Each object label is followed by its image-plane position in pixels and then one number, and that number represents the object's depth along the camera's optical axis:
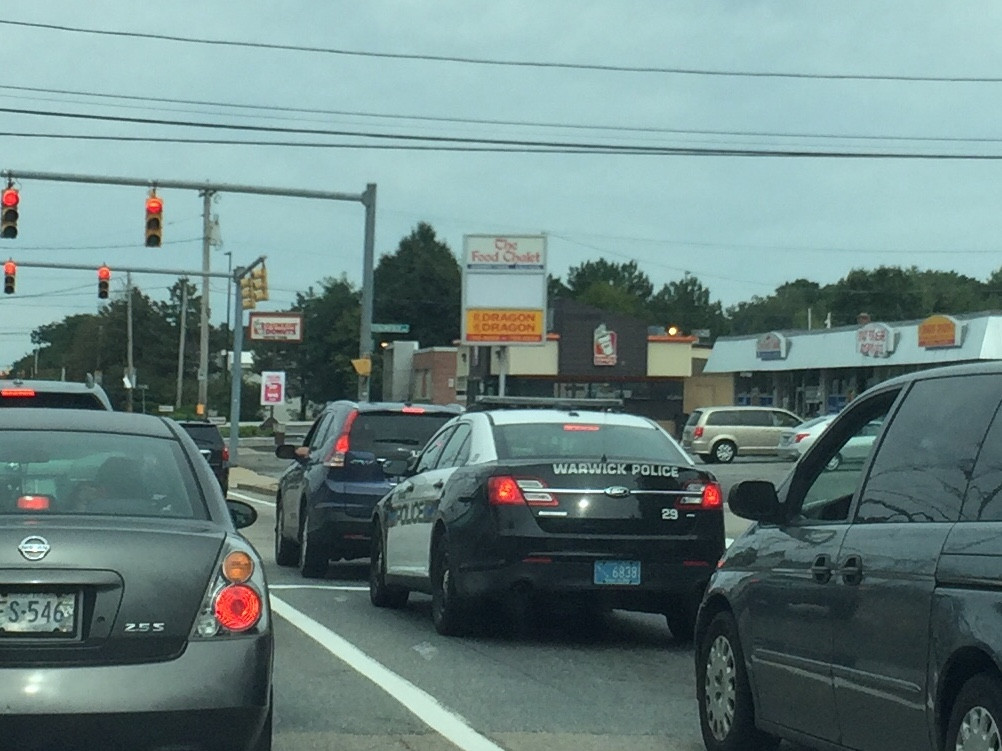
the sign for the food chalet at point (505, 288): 50.47
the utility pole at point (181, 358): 98.50
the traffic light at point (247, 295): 47.28
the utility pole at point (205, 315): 59.34
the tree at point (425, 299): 137.38
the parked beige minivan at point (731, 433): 57.53
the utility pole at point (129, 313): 102.09
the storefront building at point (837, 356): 60.84
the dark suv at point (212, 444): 34.00
